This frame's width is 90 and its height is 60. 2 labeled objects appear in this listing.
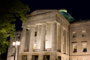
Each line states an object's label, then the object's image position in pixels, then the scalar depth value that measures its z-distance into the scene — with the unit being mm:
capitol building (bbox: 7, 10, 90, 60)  37219
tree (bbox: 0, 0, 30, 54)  22167
